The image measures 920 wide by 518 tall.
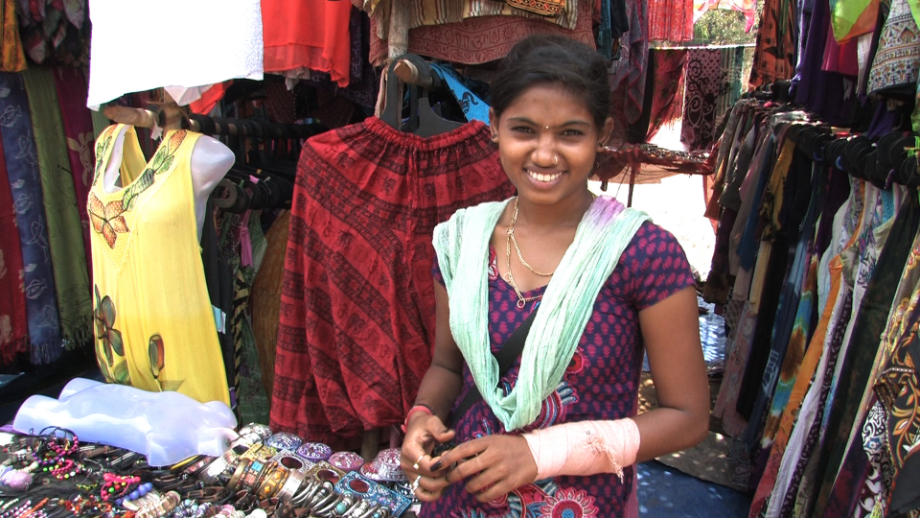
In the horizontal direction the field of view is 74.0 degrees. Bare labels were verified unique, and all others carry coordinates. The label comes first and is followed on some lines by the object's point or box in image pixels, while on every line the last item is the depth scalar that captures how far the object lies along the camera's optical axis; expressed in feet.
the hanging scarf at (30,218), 10.69
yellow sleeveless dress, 6.61
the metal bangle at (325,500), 5.21
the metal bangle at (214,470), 5.55
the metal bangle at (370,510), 5.22
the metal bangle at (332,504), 5.18
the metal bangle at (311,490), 5.26
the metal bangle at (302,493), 5.24
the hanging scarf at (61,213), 11.07
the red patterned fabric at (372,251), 6.37
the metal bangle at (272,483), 5.33
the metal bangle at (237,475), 5.45
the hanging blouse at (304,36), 8.81
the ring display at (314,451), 5.87
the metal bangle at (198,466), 5.67
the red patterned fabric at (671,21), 17.44
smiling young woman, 3.57
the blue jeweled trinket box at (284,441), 5.91
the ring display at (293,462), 5.58
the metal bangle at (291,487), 5.29
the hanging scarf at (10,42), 9.67
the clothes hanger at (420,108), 6.21
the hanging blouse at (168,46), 6.11
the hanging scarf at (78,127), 11.48
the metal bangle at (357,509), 5.19
